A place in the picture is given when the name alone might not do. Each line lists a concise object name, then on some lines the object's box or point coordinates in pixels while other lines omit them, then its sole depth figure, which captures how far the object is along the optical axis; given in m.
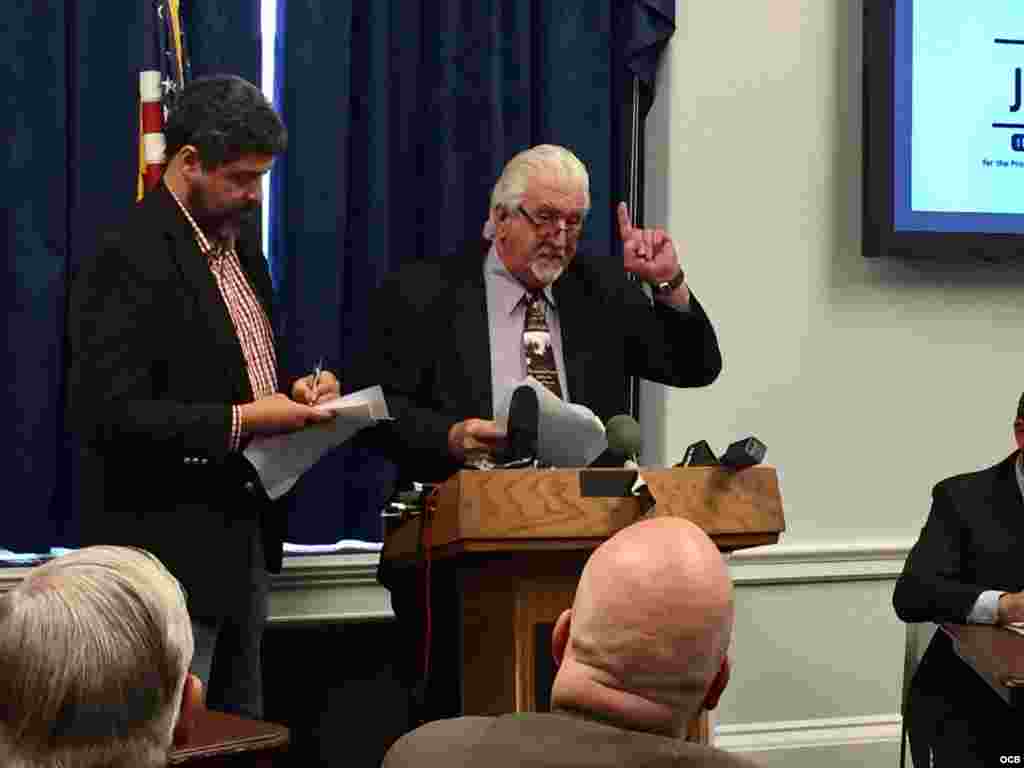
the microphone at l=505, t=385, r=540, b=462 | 2.97
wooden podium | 2.85
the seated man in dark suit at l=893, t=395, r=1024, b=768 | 3.39
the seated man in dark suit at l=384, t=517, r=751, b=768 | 1.52
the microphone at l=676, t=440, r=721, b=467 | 3.09
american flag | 3.44
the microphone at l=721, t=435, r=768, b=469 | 2.97
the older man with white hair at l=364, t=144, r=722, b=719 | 3.42
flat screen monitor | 4.62
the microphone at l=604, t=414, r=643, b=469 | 3.02
